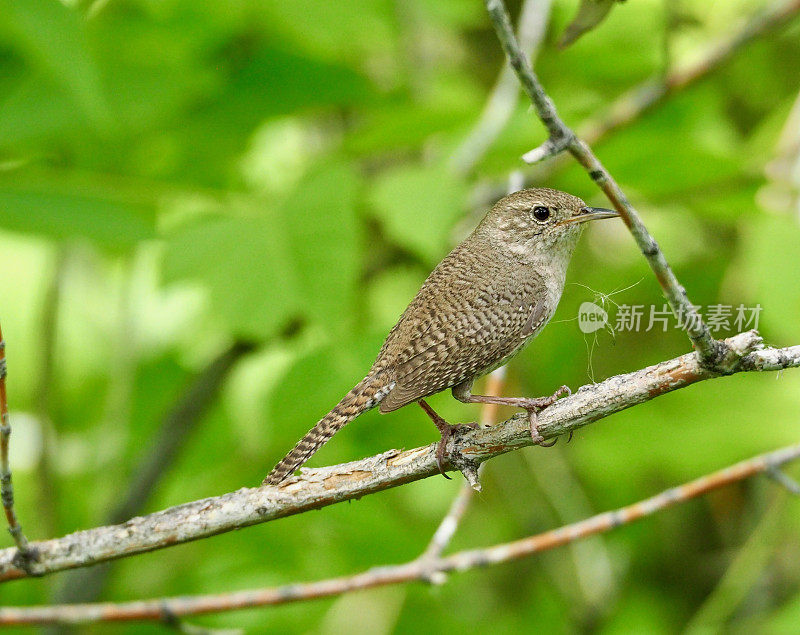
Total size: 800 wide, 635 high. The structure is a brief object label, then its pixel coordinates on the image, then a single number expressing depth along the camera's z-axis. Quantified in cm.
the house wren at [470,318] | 366
